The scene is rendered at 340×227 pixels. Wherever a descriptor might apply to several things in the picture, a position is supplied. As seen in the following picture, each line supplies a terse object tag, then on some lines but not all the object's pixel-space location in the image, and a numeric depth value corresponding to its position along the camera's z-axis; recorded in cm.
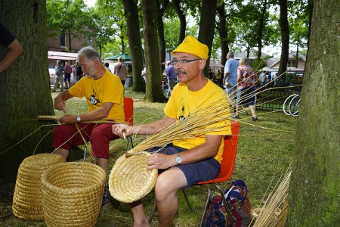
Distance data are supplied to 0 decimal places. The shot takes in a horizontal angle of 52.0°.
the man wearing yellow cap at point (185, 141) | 241
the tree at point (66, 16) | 3516
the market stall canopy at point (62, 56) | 2855
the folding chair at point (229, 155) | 272
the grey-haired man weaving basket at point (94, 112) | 336
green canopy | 3230
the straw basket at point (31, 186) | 292
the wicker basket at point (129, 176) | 236
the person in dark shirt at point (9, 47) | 329
